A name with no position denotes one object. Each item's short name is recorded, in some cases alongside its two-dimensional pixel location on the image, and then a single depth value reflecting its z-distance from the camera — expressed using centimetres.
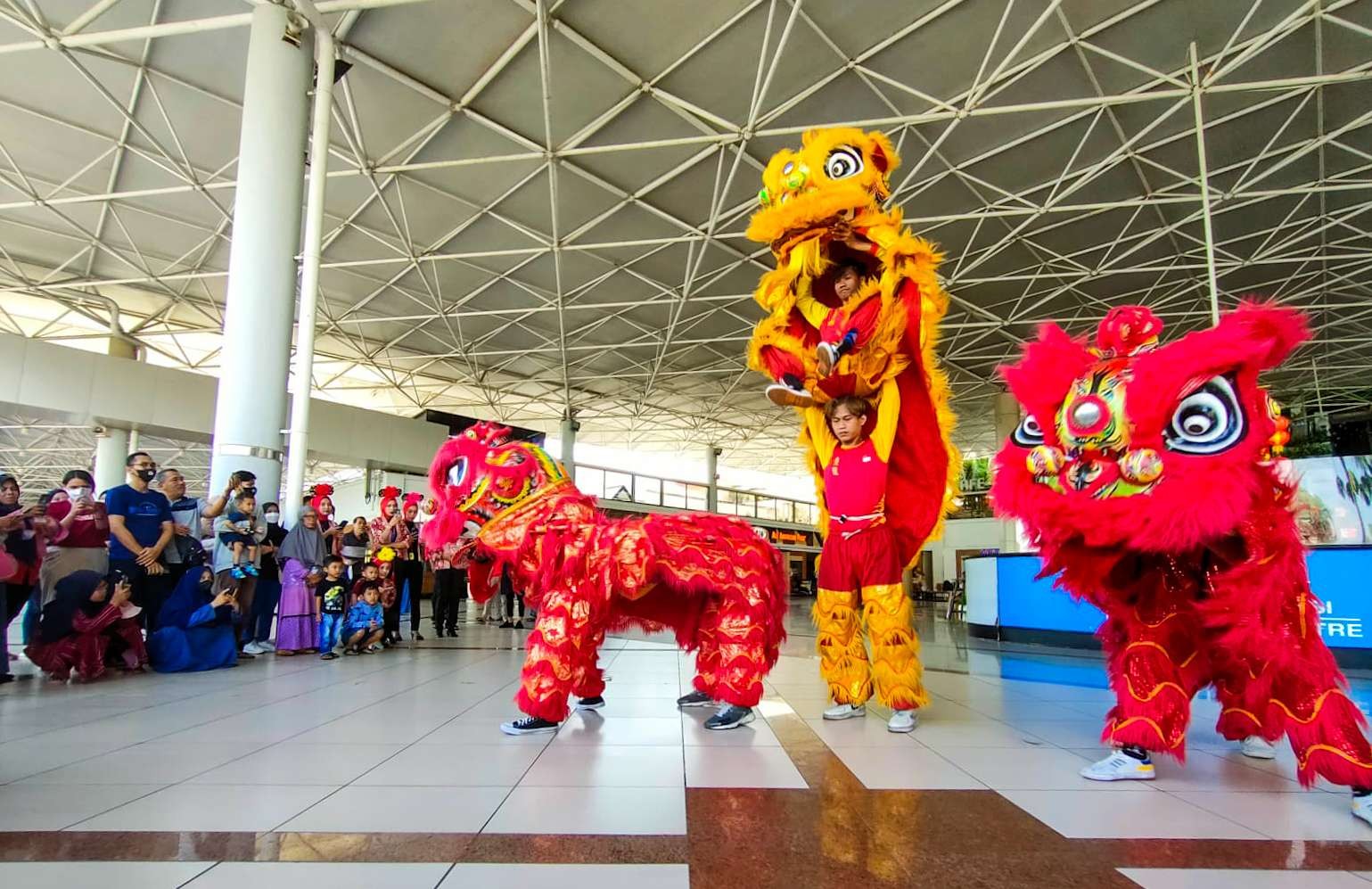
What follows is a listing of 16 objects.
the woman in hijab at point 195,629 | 460
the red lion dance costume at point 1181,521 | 228
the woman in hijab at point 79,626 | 412
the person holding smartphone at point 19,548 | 402
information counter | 592
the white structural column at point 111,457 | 1332
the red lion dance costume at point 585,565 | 312
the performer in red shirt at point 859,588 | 329
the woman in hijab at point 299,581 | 566
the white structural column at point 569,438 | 2245
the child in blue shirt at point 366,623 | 600
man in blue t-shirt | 458
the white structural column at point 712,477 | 2825
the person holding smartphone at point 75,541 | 449
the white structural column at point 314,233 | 663
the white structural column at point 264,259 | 579
